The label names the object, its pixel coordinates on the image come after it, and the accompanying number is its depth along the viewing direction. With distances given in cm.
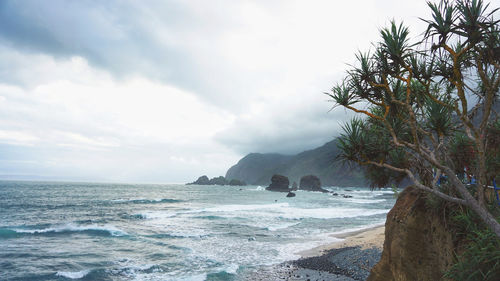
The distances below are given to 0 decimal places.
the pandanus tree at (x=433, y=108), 393
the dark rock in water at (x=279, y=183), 11625
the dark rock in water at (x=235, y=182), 19262
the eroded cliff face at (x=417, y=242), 514
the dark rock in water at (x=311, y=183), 12188
